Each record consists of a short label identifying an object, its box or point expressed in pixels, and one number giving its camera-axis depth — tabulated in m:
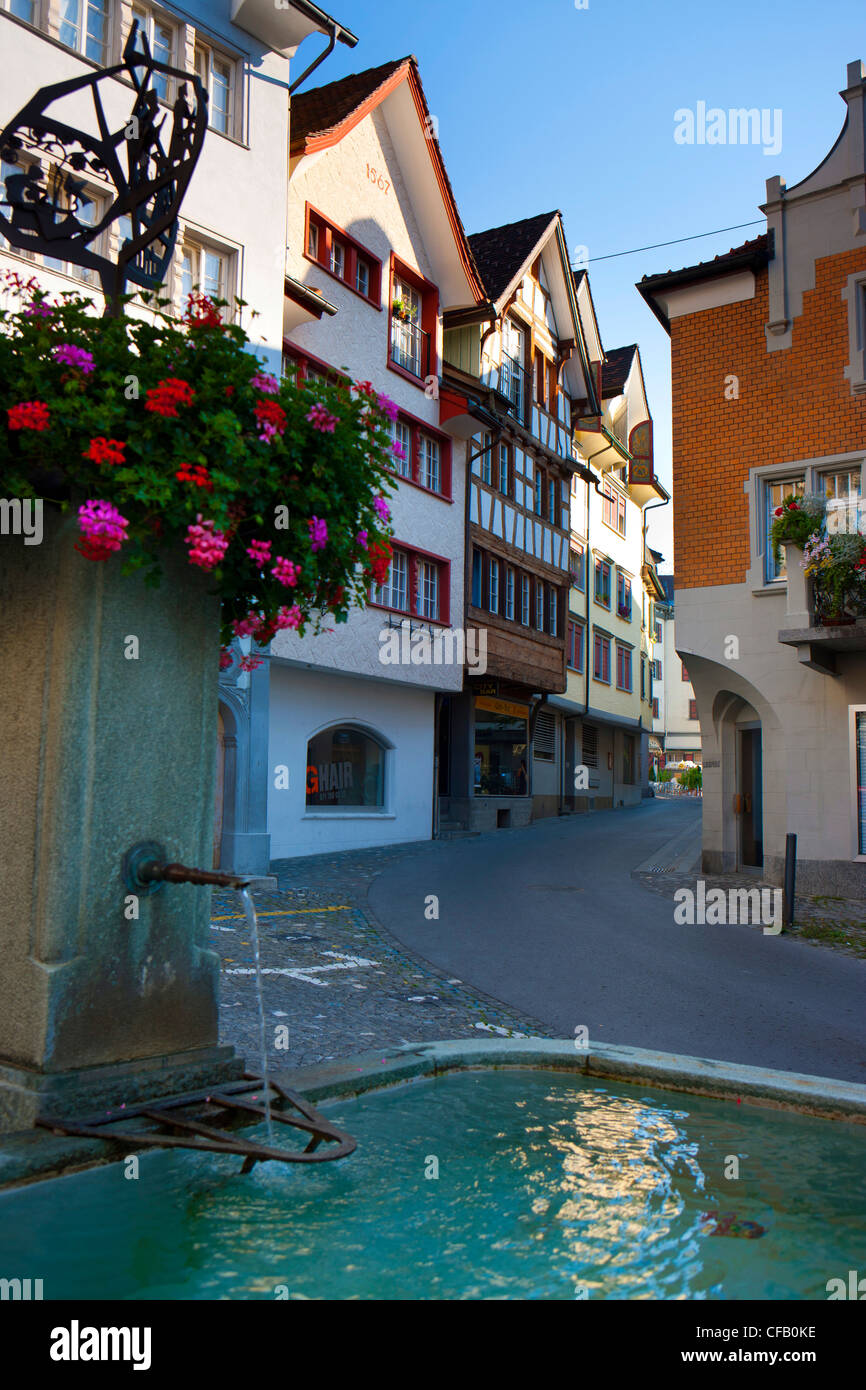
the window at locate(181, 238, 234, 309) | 15.09
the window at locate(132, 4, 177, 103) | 14.45
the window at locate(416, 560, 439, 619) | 23.16
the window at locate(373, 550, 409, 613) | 21.83
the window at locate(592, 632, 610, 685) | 38.16
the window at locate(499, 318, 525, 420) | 27.92
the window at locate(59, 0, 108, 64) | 13.43
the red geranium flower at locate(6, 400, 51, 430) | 3.41
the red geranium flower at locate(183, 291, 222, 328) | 3.79
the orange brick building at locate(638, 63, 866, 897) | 16.38
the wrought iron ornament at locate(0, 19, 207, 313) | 4.43
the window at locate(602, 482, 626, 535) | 39.16
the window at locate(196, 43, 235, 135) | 15.58
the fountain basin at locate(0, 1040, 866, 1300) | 3.05
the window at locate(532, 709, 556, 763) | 32.41
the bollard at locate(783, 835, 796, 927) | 12.63
